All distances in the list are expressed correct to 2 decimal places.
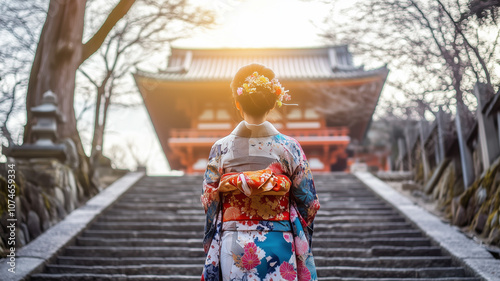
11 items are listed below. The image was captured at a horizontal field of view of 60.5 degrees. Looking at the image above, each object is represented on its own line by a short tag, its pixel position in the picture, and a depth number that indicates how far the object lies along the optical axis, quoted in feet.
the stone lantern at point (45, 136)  23.94
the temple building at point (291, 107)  46.65
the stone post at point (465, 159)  21.75
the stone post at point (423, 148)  31.14
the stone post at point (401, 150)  41.06
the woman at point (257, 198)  6.97
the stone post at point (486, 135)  19.23
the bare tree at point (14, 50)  30.53
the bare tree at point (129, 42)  35.50
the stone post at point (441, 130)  26.91
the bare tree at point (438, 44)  15.33
